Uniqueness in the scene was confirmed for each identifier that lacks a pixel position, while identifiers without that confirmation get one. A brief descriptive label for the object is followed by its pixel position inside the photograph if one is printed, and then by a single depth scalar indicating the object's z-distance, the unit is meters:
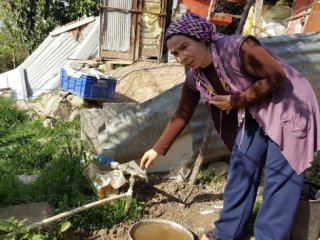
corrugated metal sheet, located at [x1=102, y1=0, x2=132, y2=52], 9.01
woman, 1.83
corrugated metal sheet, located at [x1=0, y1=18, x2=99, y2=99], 8.81
